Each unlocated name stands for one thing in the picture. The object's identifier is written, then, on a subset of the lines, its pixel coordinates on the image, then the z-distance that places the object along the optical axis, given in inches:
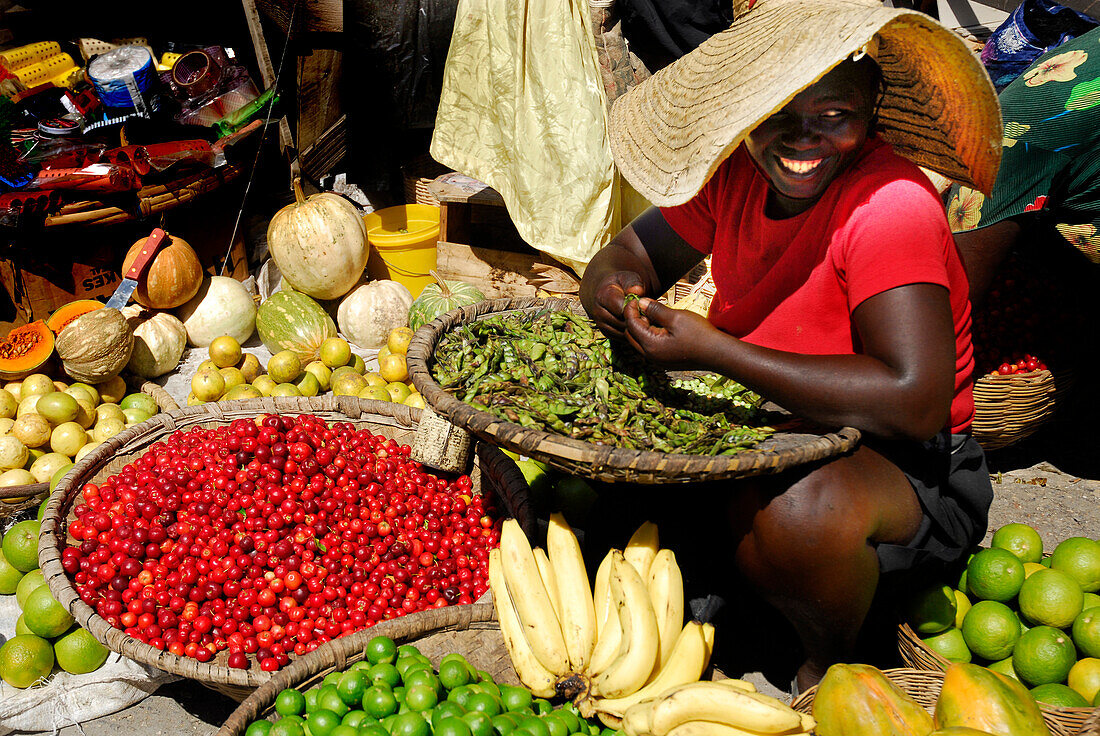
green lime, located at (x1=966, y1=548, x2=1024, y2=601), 90.0
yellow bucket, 193.3
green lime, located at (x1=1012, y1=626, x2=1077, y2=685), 81.4
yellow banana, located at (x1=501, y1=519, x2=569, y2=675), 79.0
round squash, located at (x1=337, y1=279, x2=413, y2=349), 177.2
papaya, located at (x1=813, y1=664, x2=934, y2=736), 63.5
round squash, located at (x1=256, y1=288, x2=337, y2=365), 167.2
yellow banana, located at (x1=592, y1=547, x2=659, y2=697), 74.1
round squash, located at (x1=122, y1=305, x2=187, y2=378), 159.8
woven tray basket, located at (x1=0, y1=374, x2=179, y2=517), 118.4
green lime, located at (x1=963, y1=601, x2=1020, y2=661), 86.5
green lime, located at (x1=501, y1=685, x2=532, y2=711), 73.3
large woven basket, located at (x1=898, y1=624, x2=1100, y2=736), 70.1
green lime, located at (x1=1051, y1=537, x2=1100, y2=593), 89.7
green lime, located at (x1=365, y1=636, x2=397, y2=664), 78.2
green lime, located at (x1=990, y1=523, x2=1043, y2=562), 96.3
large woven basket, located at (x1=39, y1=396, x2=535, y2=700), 82.0
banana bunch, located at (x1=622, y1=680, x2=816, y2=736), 66.7
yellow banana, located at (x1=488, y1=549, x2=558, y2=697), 79.0
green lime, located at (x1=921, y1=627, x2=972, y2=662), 88.4
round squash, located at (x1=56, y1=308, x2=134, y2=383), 142.8
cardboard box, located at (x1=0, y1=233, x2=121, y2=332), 160.1
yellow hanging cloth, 156.9
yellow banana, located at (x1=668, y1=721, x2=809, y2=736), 68.1
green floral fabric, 101.4
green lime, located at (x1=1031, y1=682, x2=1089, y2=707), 74.9
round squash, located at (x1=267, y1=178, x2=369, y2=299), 175.6
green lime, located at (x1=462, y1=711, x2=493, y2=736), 64.6
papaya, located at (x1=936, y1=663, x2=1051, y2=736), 60.7
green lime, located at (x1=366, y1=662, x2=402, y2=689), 73.3
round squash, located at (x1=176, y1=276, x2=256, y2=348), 173.8
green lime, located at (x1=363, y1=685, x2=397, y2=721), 69.8
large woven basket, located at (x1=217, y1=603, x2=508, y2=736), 75.4
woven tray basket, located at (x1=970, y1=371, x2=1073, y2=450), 121.7
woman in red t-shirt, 67.6
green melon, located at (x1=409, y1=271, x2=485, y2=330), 169.5
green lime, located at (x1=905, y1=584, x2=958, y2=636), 88.6
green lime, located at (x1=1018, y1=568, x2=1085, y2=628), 86.1
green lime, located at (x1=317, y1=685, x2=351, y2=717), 71.2
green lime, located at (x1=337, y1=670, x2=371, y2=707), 72.3
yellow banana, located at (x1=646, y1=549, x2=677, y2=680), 80.4
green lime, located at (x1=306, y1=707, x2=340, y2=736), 68.1
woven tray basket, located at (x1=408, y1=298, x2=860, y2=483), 67.3
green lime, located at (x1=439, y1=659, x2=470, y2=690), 75.2
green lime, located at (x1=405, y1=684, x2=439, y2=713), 69.8
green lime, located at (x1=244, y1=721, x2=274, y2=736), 69.2
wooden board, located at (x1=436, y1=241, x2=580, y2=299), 182.5
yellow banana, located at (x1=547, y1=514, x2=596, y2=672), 79.9
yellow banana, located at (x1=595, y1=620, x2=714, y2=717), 75.2
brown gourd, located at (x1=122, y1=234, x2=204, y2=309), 167.2
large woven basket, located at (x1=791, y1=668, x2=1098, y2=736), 75.3
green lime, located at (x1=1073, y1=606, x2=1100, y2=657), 81.5
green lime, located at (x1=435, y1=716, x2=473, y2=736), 63.0
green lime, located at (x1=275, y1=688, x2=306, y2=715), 72.6
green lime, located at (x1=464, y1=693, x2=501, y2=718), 69.2
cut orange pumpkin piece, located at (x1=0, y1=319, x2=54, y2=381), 143.4
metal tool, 162.9
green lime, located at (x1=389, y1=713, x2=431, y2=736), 64.6
